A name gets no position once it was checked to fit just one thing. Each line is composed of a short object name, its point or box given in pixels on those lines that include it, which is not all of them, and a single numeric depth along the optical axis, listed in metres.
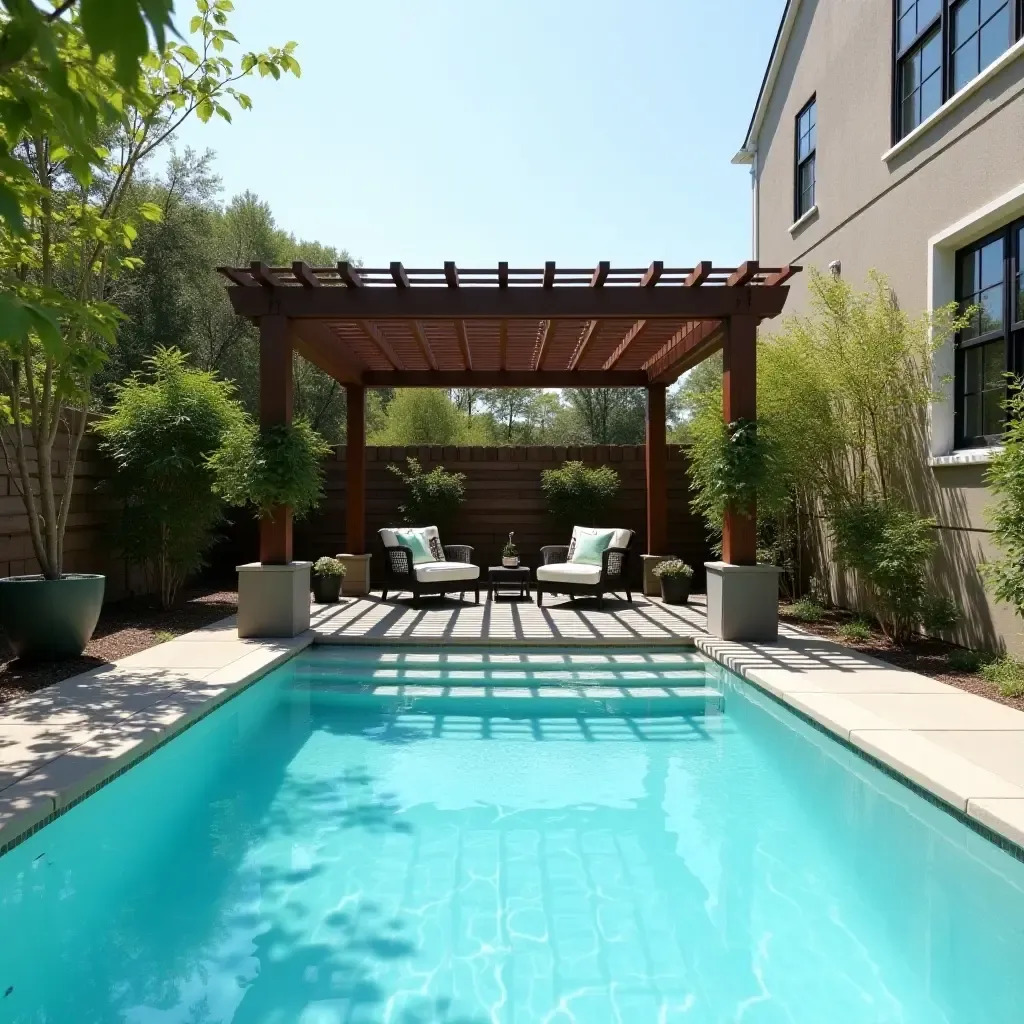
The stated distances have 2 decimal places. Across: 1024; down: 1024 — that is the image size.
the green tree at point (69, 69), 0.92
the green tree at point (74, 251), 4.12
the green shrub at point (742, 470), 6.94
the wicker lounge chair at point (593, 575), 9.55
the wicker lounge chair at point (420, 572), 9.62
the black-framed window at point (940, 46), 6.17
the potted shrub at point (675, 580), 9.73
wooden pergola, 6.98
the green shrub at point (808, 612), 8.52
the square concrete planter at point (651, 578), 10.72
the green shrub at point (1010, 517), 4.77
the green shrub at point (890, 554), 6.55
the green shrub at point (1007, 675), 5.05
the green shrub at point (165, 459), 8.41
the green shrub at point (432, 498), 11.48
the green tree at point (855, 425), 6.78
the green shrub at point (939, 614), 6.51
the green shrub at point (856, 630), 7.43
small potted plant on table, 10.12
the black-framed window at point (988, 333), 6.01
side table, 9.88
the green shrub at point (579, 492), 11.46
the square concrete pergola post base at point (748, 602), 7.08
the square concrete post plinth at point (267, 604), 7.28
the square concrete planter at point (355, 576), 10.76
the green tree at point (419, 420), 21.80
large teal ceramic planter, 5.74
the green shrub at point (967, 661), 5.89
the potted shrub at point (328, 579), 9.91
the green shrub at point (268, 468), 7.13
